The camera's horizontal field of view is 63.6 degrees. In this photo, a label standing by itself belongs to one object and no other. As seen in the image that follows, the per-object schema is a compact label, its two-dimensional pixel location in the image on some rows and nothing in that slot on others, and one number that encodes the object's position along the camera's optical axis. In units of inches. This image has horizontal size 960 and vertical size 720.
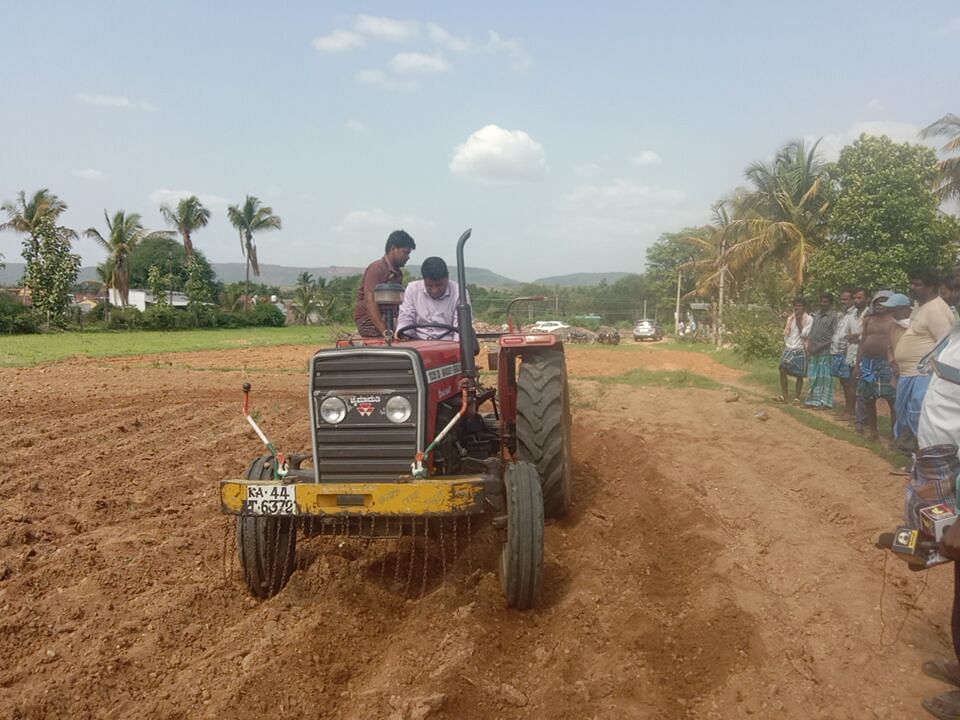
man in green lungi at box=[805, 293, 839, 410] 383.6
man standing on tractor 218.4
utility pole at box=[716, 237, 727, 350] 1219.6
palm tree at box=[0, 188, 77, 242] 1441.9
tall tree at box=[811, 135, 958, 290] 605.9
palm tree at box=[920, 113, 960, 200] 777.6
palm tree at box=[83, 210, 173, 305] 1641.2
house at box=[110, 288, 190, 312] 2182.6
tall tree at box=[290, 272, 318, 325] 2095.2
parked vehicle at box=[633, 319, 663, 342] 1590.8
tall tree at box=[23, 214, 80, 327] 1370.6
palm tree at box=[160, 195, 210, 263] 2097.7
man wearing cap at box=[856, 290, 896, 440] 303.0
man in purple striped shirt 198.7
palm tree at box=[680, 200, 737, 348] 1294.3
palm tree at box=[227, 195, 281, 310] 2087.8
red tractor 136.9
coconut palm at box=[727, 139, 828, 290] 912.9
